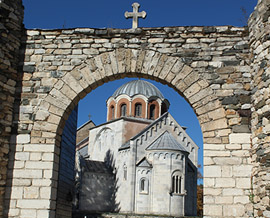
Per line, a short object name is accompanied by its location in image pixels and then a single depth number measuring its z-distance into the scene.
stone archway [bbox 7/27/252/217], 6.45
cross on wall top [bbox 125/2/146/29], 7.32
